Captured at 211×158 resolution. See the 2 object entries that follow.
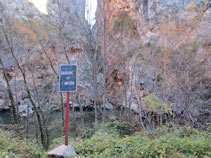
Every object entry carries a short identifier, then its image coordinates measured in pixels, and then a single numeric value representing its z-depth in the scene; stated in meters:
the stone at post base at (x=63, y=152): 3.52
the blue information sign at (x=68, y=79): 3.67
